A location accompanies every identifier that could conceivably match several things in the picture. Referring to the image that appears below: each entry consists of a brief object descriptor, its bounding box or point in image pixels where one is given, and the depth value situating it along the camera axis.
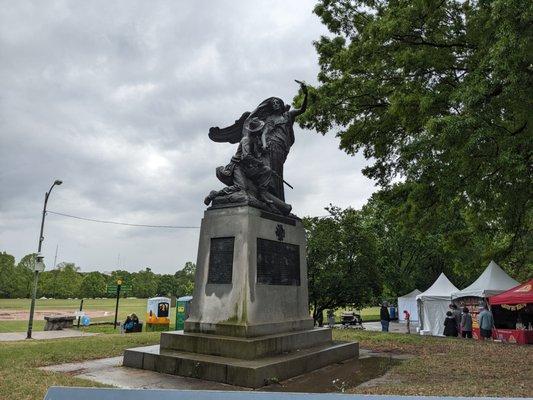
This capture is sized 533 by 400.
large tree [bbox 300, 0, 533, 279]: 9.31
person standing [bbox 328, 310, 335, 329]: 24.97
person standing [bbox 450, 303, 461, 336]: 18.62
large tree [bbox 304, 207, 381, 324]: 22.20
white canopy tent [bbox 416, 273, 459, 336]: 21.22
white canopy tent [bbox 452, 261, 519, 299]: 18.02
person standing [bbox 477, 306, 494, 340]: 16.20
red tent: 15.09
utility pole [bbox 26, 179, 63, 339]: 19.51
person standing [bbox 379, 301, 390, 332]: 21.59
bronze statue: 8.55
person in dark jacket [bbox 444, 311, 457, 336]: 17.89
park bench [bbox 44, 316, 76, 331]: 22.94
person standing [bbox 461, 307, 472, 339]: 16.95
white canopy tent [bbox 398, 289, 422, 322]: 32.81
